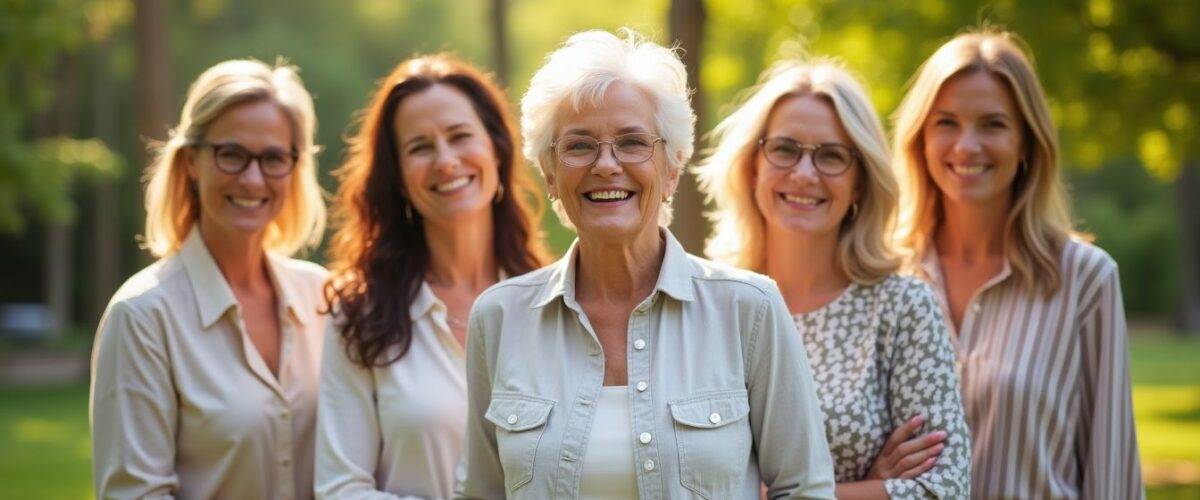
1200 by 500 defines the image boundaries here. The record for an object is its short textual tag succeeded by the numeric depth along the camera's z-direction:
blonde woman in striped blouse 4.43
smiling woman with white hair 3.43
